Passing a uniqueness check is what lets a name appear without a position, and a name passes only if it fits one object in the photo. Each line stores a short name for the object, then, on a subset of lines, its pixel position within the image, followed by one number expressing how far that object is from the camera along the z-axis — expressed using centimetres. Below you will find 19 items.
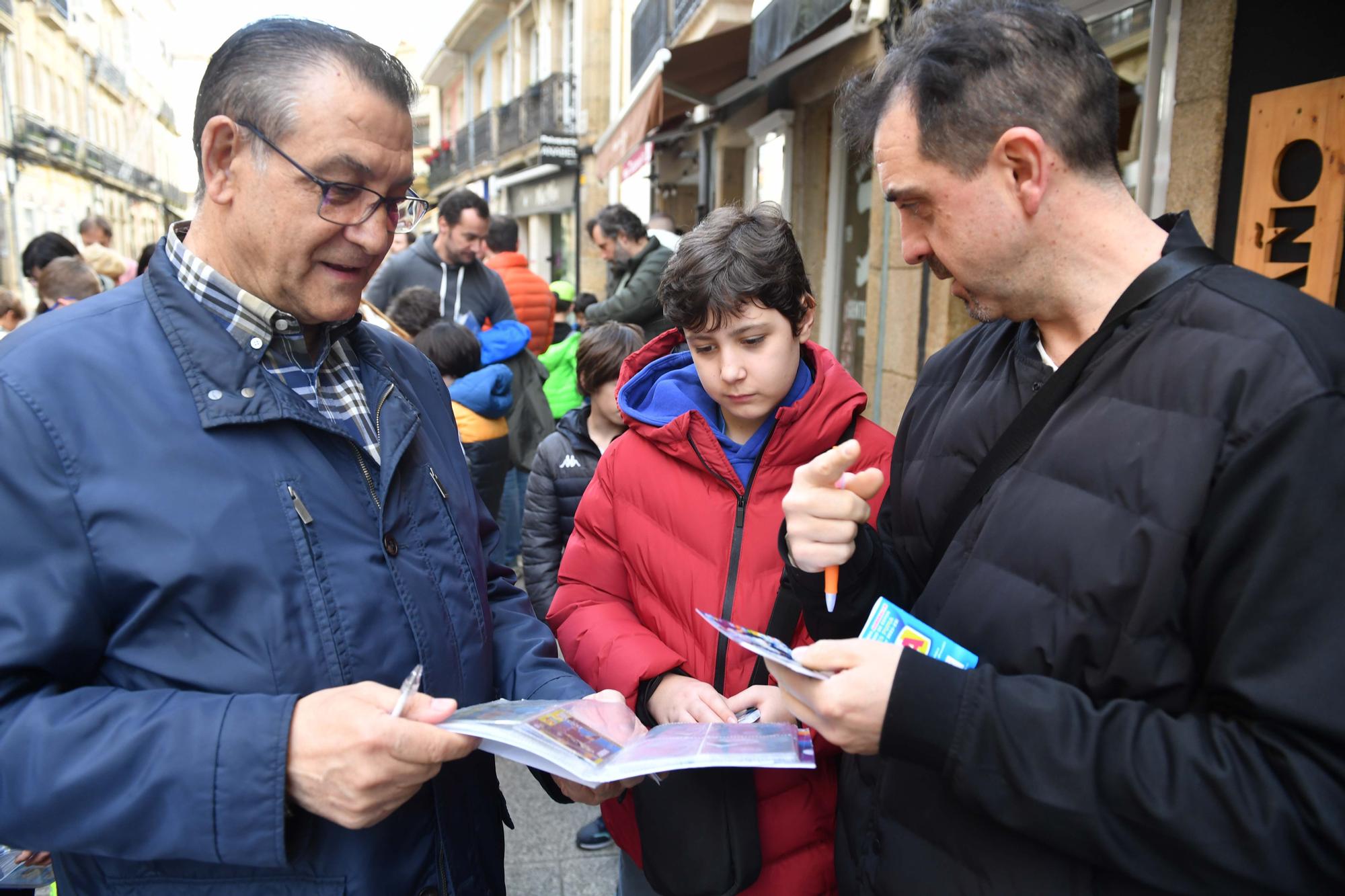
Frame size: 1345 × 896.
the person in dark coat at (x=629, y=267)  562
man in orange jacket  607
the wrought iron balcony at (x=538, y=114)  1816
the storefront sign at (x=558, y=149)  1736
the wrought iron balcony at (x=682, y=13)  861
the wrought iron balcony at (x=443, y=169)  2912
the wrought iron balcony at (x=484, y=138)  2400
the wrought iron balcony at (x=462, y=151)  2666
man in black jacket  96
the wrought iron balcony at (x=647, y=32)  991
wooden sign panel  259
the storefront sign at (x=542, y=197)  1919
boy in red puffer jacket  165
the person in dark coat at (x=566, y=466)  307
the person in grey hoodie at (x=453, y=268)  500
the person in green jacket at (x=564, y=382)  537
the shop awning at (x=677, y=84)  756
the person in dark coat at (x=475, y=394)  420
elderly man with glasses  107
